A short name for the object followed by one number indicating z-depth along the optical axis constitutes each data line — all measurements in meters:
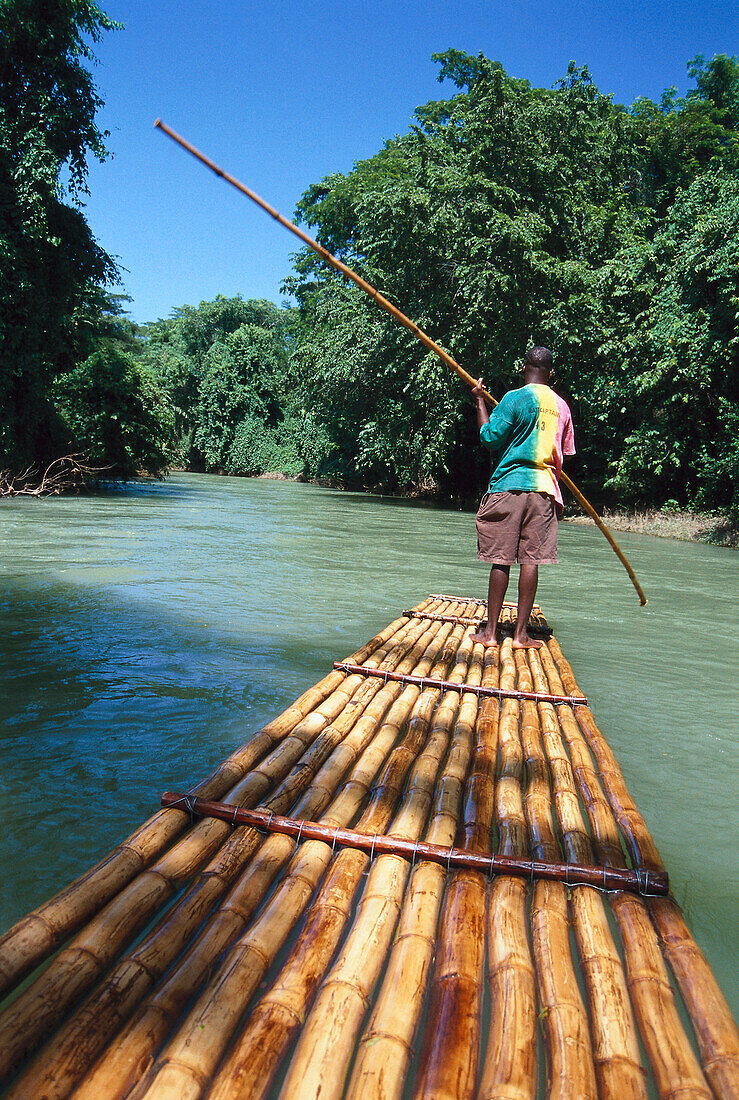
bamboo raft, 1.14
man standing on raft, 3.77
